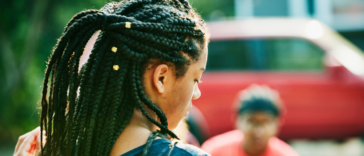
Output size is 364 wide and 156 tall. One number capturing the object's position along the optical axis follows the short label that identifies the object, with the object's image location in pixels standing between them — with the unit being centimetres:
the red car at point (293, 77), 537
